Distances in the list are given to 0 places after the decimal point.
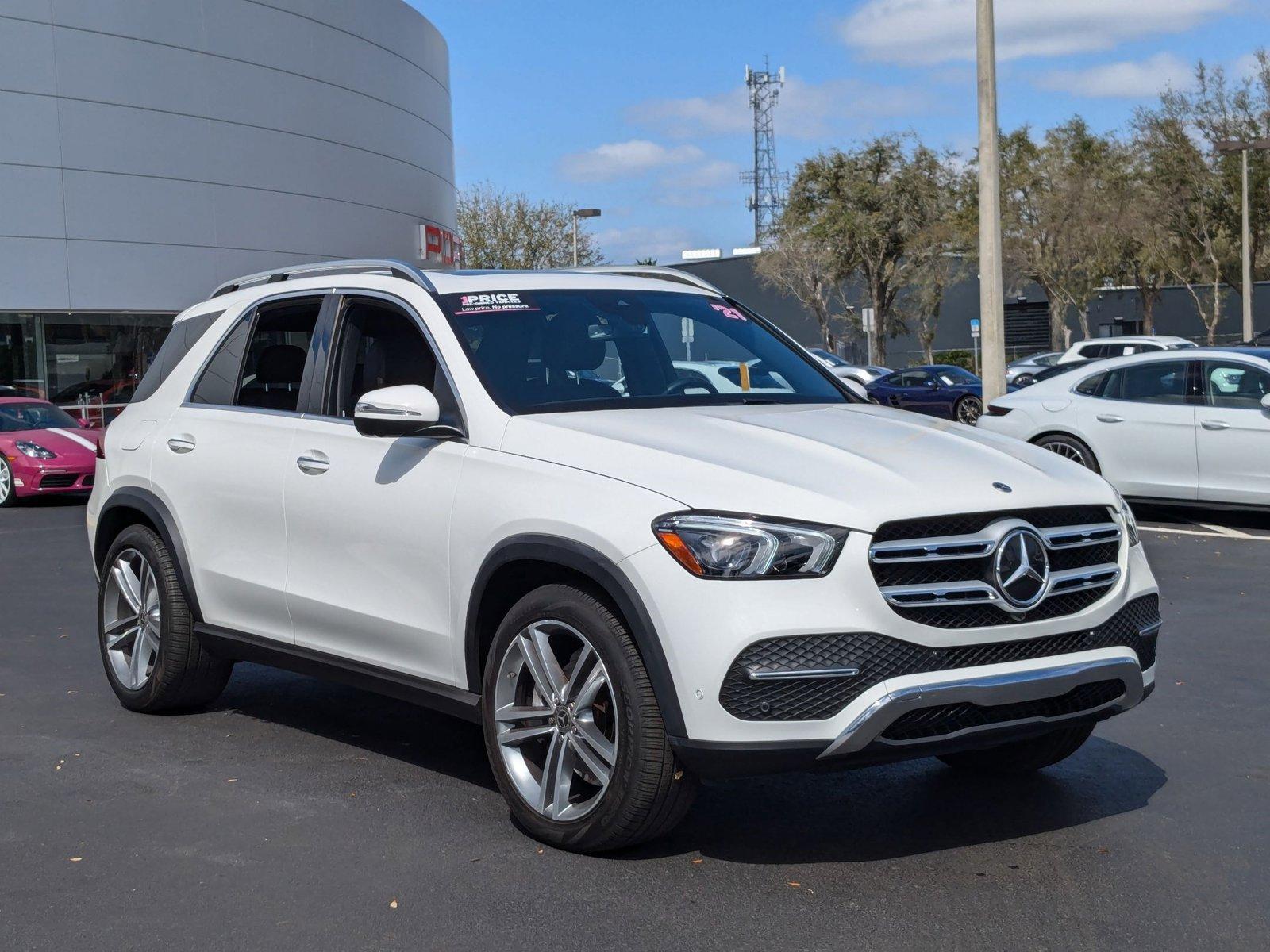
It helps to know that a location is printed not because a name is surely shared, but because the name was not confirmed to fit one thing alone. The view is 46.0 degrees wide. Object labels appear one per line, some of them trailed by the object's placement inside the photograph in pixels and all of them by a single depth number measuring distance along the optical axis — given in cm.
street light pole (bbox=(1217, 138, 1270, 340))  4266
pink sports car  1809
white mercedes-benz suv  402
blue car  3394
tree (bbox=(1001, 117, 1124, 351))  5456
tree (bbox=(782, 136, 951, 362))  5700
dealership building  3409
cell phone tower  11156
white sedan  1240
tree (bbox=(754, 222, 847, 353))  6188
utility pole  1820
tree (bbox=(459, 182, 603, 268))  6544
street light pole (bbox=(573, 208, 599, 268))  4984
